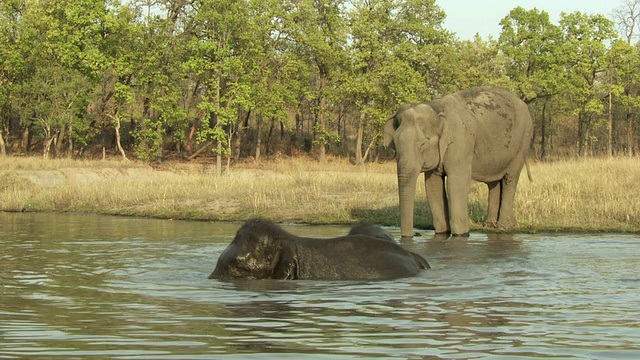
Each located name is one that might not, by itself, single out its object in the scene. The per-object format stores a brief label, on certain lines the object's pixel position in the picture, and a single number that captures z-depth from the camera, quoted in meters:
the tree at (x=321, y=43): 56.78
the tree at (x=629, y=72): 62.16
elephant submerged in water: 9.31
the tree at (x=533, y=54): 61.78
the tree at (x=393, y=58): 57.34
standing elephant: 14.49
